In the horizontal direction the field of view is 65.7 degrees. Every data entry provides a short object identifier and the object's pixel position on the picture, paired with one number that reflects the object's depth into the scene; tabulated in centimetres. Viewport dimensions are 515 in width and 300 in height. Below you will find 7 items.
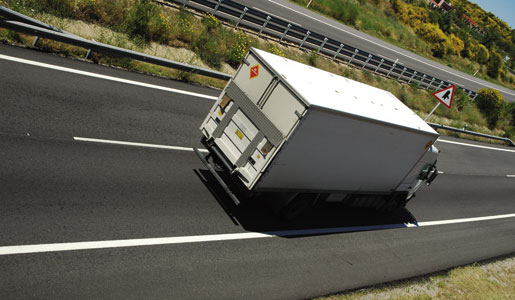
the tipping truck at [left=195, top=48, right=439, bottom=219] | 905
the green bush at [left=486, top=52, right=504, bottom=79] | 6026
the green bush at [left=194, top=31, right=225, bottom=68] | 1745
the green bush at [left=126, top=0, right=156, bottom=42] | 1548
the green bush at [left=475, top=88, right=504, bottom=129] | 3666
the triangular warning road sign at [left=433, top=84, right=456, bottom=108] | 2091
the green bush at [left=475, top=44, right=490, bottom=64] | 5999
